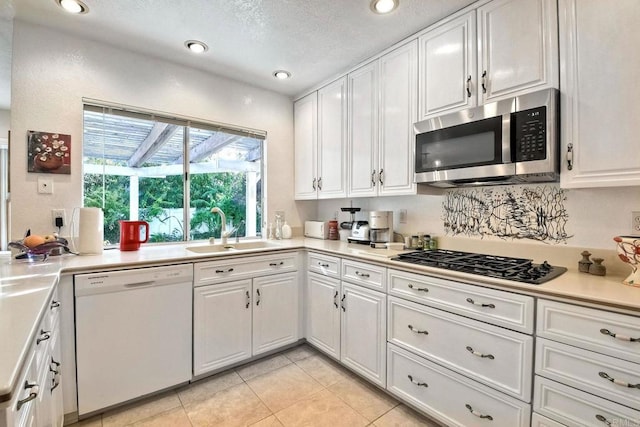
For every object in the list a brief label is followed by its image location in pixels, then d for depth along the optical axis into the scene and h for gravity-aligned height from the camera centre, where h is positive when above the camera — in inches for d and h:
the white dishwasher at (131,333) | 68.0 -29.1
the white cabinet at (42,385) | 28.3 -21.7
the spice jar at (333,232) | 121.3 -7.8
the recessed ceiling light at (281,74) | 108.1 +50.3
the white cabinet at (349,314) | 78.7 -29.6
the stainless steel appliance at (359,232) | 104.6 -7.1
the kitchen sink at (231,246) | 101.5 -12.1
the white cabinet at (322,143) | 108.5 +27.1
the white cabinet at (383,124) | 86.2 +27.5
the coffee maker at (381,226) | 98.0 -4.4
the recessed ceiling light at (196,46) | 88.0 +49.7
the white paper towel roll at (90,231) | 81.0 -4.8
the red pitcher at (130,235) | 90.2 -6.6
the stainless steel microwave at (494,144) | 59.8 +15.4
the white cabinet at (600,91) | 51.9 +21.9
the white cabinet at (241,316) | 83.8 -31.3
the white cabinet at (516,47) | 60.7 +35.4
